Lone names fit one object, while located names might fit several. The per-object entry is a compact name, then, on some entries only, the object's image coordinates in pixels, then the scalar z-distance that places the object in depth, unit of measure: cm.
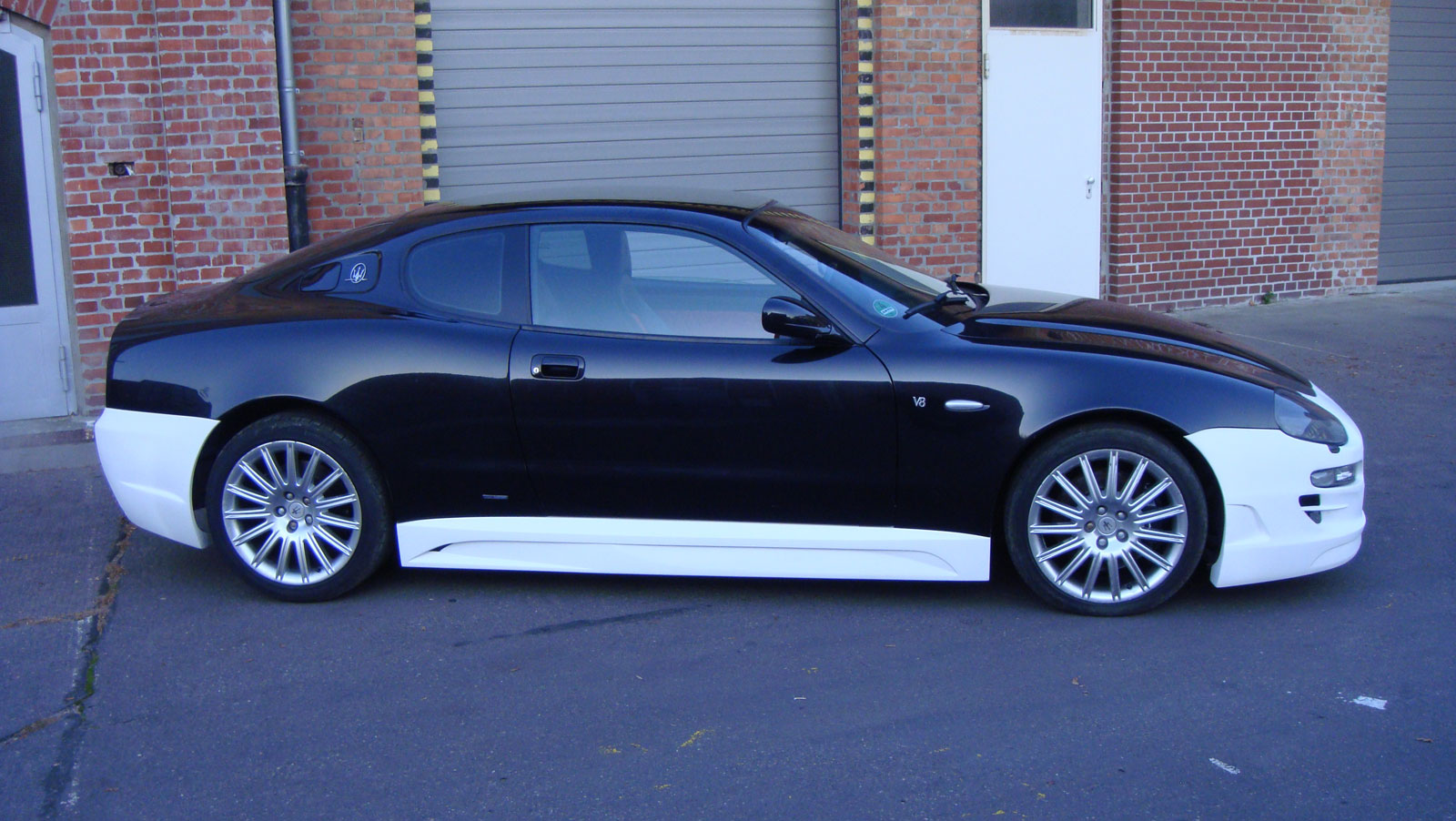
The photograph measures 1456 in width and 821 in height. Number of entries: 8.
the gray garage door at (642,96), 907
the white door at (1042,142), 1034
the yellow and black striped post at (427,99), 877
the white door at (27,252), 768
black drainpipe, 806
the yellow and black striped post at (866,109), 974
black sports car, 454
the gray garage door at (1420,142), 1202
